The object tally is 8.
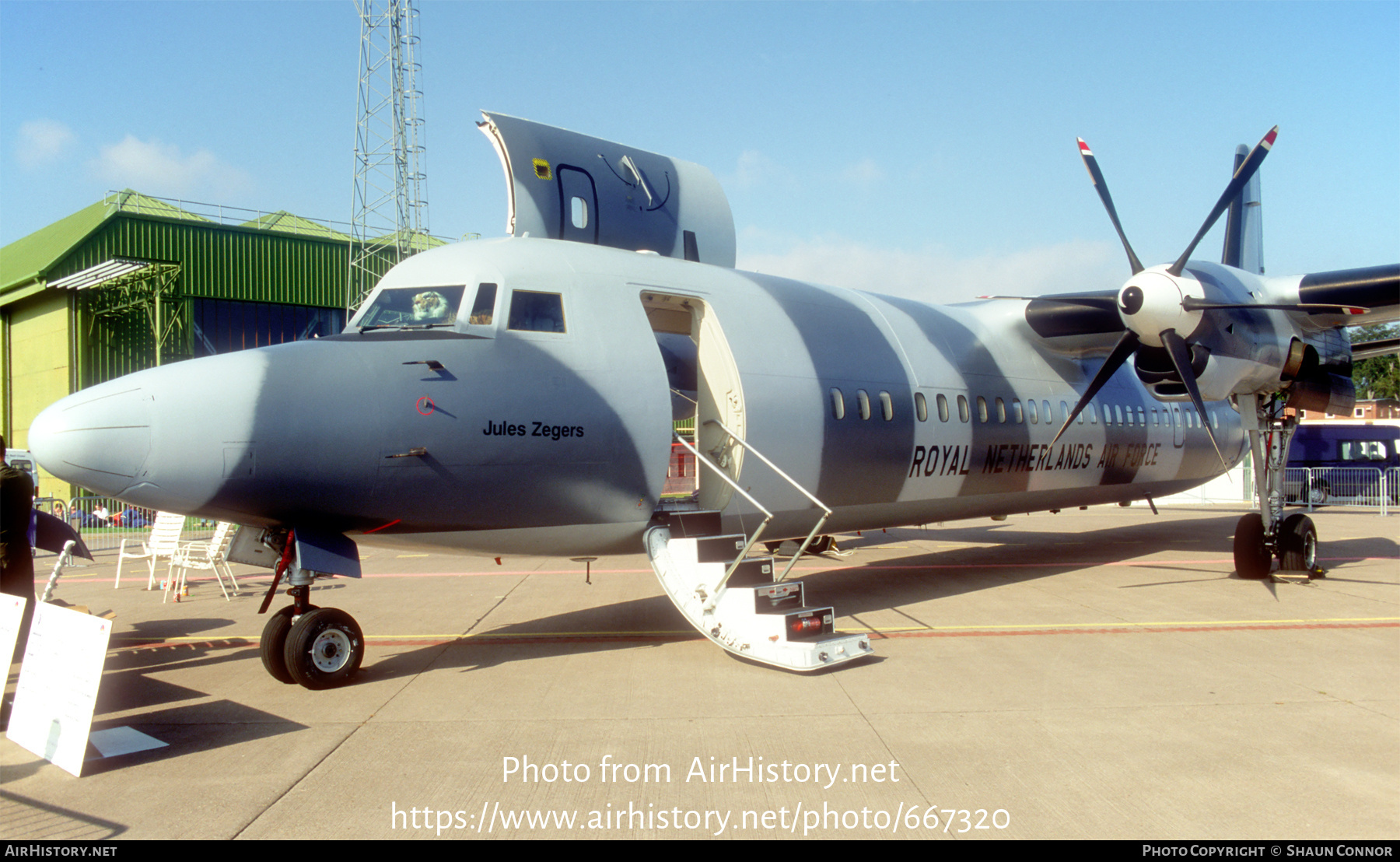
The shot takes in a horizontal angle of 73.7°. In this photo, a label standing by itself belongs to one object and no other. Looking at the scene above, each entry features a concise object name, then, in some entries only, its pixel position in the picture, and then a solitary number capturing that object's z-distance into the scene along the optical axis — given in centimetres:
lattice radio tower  3603
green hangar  3047
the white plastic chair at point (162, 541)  1226
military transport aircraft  655
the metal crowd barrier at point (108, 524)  2289
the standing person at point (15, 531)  685
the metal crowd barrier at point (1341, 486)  2959
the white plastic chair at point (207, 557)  1177
